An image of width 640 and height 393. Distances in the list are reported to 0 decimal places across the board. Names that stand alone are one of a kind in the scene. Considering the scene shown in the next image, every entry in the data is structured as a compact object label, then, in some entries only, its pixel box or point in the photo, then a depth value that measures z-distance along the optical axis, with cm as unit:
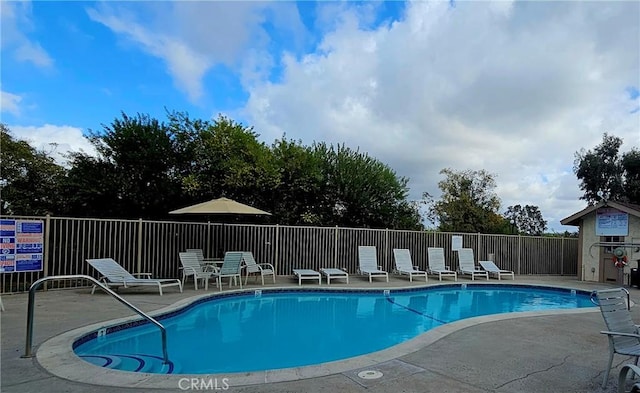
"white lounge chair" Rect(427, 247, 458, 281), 1372
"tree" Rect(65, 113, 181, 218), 1512
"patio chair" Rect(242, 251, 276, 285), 1094
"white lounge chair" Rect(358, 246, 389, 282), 1252
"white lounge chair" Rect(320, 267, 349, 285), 1159
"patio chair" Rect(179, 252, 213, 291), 956
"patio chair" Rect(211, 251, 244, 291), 979
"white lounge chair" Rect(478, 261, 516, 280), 1421
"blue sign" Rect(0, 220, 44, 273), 762
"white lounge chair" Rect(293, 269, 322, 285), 1124
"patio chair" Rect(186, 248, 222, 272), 1035
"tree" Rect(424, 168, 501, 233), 2028
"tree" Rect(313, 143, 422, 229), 1798
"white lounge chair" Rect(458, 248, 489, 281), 1420
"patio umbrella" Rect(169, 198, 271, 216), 1027
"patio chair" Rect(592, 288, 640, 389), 355
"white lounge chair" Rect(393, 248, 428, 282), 1310
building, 1349
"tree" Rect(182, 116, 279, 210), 1577
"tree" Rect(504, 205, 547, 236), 2981
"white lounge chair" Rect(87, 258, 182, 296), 846
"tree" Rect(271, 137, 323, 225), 1720
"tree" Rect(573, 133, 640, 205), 2169
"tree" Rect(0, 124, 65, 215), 1527
